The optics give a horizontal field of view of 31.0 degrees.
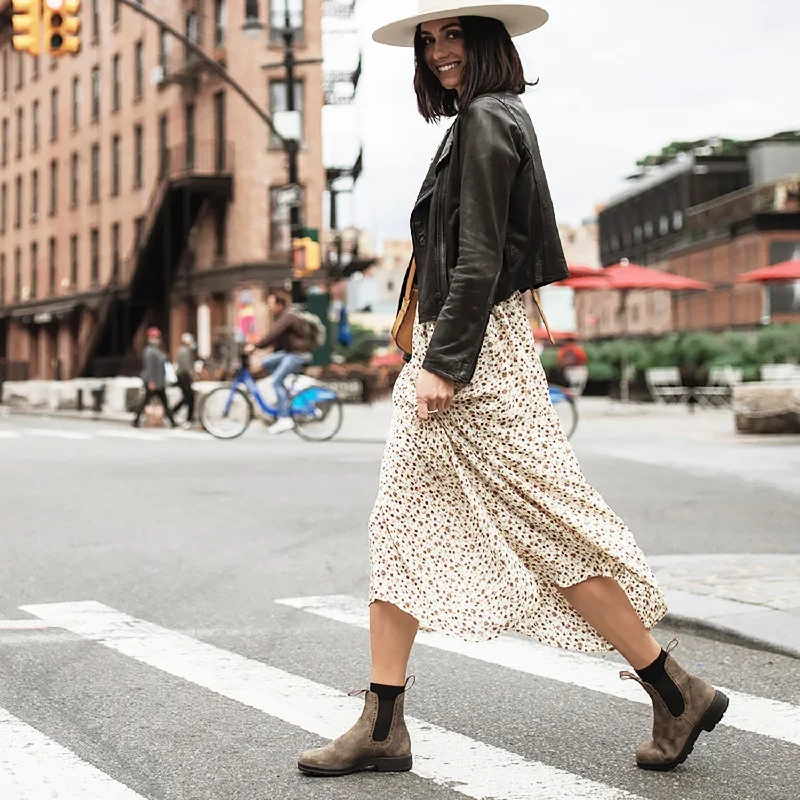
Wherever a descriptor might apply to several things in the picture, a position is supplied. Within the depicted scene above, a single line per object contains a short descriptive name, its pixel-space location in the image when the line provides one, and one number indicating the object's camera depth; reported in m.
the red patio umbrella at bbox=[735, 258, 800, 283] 29.33
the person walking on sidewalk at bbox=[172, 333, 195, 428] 24.48
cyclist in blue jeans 17.86
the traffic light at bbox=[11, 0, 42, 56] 18.00
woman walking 3.58
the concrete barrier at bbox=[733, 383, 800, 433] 17.80
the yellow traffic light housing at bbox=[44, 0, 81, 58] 18.09
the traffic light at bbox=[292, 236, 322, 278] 22.94
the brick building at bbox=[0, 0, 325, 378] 41.44
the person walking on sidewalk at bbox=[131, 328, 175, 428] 23.83
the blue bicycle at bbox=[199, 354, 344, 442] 18.50
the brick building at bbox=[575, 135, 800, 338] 57.47
